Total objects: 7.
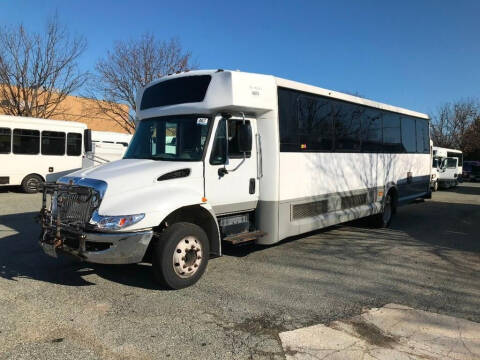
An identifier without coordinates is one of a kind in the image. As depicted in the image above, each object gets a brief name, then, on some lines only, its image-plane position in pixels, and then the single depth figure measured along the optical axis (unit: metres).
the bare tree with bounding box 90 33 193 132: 27.39
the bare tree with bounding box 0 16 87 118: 23.44
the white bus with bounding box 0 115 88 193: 16.12
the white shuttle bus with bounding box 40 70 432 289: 5.00
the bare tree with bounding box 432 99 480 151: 56.12
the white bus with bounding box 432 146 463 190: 28.14
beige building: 30.49
